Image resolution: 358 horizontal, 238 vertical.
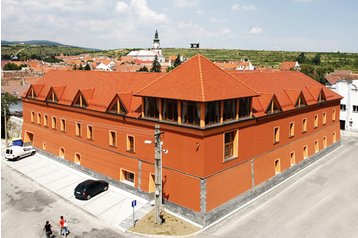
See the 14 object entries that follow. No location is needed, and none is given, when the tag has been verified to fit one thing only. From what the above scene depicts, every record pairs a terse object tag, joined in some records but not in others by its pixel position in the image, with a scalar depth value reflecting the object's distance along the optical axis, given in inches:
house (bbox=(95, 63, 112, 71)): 6309.1
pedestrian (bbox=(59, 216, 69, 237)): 974.4
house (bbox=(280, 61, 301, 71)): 5521.7
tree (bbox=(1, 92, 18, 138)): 2052.3
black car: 1219.2
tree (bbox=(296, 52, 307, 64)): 7614.7
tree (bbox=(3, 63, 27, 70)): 5563.0
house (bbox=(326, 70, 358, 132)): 2221.9
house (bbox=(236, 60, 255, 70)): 5571.4
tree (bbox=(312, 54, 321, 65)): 7298.2
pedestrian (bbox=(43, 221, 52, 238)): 958.0
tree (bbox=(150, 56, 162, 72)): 5516.7
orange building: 1048.2
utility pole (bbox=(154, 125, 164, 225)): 1003.3
